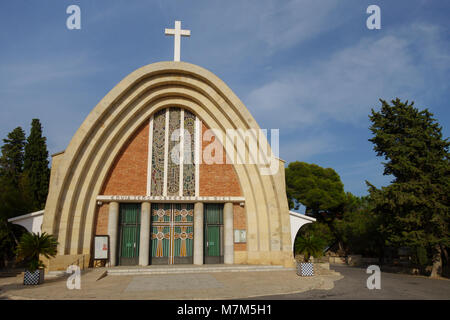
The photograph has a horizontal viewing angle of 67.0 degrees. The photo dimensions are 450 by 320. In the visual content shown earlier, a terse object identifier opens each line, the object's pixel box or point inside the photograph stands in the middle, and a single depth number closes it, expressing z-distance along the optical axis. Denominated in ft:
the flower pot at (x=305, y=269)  51.42
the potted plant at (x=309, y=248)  52.95
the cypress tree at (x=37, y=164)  91.61
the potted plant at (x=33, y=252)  42.75
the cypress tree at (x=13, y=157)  95.55
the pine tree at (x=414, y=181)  59.47
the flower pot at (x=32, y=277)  42.63
